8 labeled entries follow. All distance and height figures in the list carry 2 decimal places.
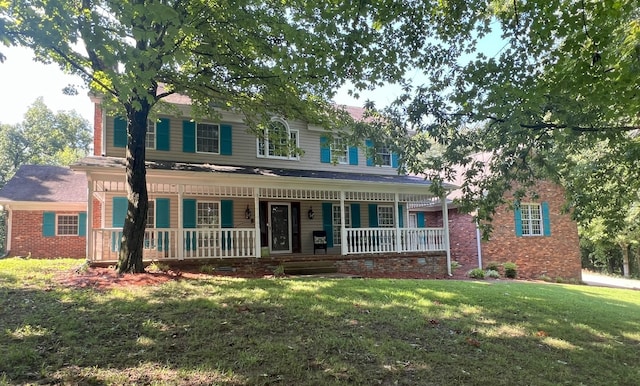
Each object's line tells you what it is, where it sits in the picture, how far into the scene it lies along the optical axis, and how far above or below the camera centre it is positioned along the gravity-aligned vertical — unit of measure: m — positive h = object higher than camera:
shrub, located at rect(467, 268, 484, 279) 14.08 -1.91
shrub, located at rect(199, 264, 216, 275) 10.11 -1.08
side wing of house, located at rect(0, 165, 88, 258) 15.93 +0.51
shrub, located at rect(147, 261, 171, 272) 9.37 -0.94
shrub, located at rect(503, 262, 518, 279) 15.52 -1.98
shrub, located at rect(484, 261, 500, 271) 15.90 -1.84
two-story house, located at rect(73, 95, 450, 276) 10.88 +1.04
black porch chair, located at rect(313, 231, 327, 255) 14.20 -0.54
